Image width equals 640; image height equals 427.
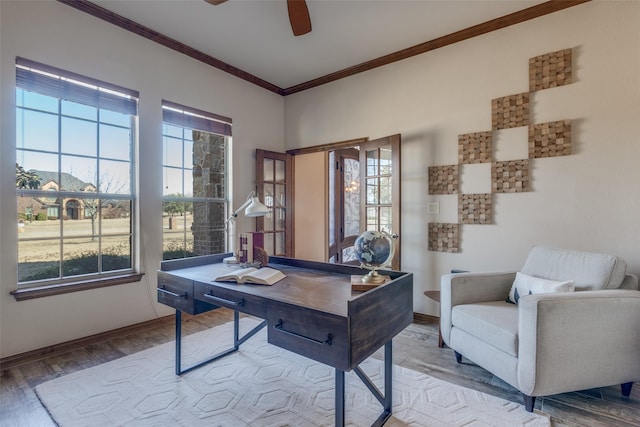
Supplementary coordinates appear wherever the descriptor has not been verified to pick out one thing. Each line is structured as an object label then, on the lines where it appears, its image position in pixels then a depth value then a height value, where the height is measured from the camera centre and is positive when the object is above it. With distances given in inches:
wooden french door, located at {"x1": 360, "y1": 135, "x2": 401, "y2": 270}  142.2 +12.0
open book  69.7 -15.3
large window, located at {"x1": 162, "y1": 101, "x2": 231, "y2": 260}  132.4 +14.6
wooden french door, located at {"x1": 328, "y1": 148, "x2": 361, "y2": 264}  204.5 +5.9
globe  64.2 -8.4
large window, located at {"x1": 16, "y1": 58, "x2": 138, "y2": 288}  97.2 +12.8
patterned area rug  68.6 -46.7
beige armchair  68.6 -29.1
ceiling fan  80.7 +54.5
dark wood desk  49.5 -18.6
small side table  105.1 -31.1
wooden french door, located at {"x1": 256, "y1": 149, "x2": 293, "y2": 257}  170.7 +6.1
